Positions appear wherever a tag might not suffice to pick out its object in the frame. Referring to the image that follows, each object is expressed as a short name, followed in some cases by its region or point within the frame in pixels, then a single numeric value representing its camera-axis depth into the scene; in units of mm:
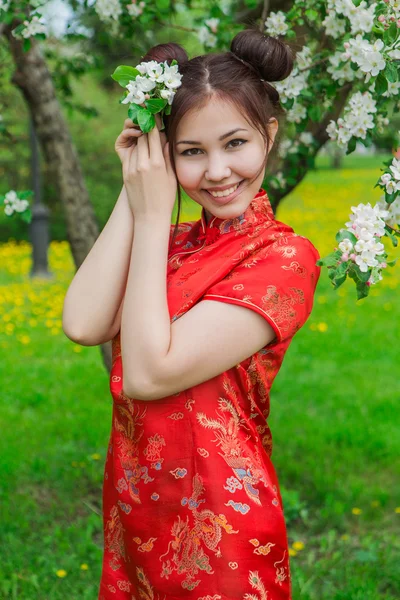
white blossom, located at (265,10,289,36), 2357
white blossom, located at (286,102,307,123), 2426
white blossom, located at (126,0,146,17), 2797
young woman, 1526
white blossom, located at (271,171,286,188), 2840
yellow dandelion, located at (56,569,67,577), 2955
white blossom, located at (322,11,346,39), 2309
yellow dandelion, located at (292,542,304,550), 3203
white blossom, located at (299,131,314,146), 2852
